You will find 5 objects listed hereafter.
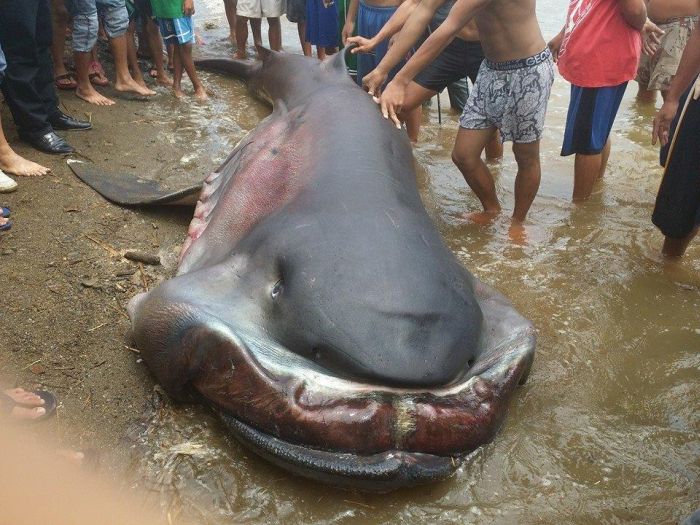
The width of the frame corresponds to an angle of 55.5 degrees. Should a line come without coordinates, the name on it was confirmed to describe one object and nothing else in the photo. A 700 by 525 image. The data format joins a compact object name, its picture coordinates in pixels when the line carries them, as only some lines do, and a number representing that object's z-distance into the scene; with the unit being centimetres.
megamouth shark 213
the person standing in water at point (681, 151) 368
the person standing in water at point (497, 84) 396
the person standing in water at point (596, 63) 439
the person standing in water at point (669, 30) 583
